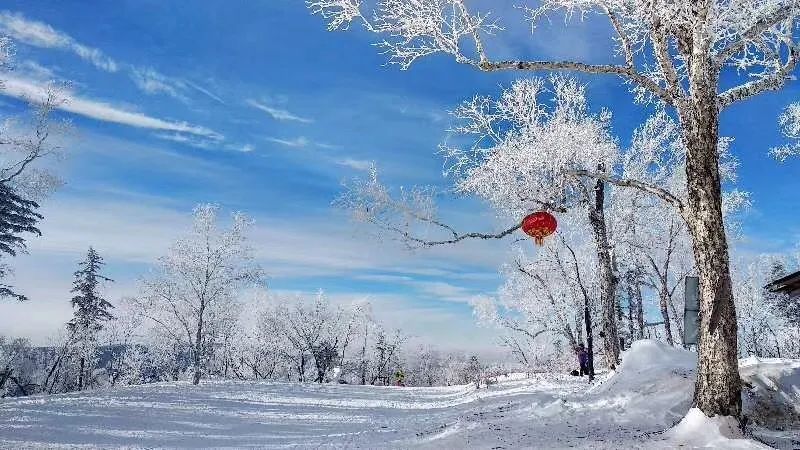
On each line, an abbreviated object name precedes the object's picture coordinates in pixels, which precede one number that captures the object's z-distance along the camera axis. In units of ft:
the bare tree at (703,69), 22.18
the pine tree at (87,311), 115.34
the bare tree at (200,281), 88.43
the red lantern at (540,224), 32.35
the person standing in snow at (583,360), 66.85
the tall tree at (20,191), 60.64
